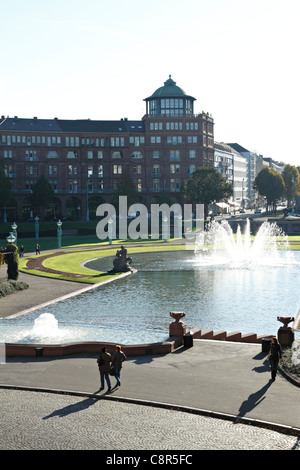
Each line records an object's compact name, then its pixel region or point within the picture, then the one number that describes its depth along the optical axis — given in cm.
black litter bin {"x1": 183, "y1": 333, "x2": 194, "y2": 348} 2527
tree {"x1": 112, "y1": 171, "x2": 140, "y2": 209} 11525
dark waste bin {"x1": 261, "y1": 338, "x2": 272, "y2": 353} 2392
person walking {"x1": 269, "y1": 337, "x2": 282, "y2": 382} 2016
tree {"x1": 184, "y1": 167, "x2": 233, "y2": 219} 11800
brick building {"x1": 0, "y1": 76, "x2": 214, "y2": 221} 12850
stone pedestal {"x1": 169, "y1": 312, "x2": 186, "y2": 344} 2538
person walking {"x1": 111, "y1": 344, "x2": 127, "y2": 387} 1978
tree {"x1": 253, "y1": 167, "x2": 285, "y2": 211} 15662
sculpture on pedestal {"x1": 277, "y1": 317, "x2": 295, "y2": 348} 2452
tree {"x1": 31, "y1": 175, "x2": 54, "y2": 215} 11819
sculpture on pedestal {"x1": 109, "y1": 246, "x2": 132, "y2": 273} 5444
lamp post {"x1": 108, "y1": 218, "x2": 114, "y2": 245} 8089
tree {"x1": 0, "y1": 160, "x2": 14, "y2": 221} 10956
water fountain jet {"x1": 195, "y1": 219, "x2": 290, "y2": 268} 6203
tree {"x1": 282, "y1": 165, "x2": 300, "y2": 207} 18738
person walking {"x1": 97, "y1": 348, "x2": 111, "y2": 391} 1944
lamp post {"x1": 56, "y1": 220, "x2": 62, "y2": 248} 7878
